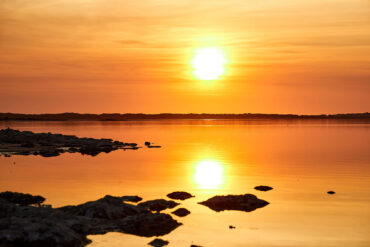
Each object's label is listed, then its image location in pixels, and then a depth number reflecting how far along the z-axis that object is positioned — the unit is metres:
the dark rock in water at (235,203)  31.21
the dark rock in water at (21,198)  31.73
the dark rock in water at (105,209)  26.23
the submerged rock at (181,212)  28.97
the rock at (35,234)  21.03
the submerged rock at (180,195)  34.72
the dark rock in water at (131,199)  32.60
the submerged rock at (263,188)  39.01
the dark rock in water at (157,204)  29.87
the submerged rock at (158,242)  22.87
